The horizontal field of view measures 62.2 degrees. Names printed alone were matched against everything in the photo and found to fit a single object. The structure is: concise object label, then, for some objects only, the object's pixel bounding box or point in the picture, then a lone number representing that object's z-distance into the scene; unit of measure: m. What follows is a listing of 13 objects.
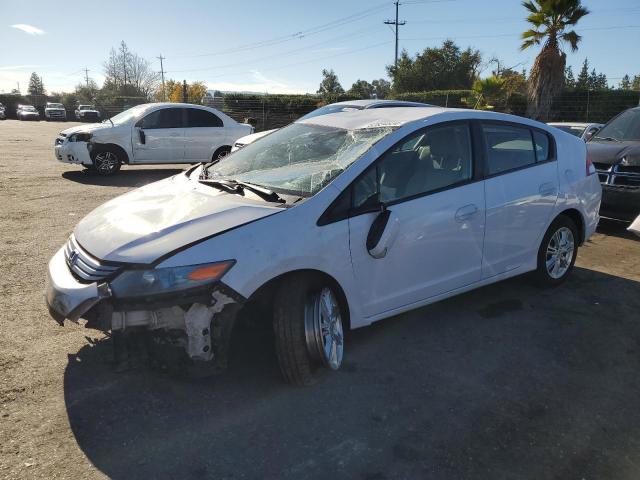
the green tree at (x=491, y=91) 21.43
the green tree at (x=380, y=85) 77.30
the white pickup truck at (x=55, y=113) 49.94
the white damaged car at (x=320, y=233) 2.77
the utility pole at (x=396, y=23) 52.16
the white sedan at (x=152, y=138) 11.25
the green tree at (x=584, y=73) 76.66
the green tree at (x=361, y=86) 71.12
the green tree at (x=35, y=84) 103.38
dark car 6.70
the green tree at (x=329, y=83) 82.04
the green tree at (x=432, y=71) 49.00
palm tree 19.44
